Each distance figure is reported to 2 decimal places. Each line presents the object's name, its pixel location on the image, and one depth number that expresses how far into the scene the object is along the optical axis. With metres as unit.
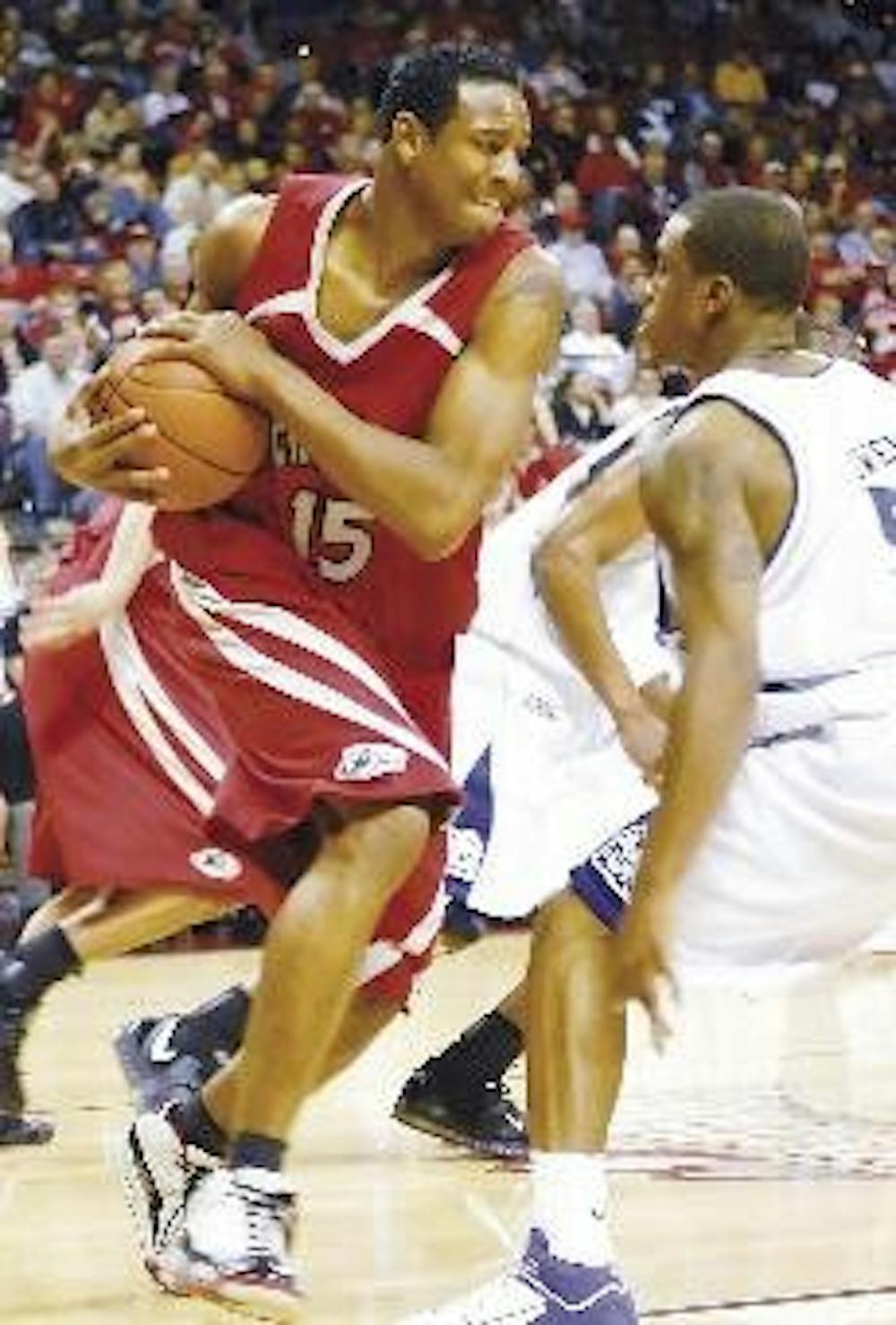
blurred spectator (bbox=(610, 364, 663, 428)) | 10.79
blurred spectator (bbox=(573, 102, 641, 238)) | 15.55
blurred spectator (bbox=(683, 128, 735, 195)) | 17.03
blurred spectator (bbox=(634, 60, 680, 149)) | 17.53
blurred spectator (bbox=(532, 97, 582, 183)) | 16.41
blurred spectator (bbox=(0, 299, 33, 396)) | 10.85
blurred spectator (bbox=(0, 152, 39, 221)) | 12.91
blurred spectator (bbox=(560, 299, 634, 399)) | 11.99
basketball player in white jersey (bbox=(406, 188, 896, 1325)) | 2.87
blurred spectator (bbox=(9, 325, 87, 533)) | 10.16
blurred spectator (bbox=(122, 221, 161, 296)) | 12.42
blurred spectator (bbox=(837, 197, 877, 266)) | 16.06
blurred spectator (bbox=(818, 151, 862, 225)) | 17.36
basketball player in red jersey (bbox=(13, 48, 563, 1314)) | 3.23
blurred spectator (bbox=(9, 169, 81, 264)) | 12.78
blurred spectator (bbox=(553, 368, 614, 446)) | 11.17
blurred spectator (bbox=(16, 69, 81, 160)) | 14.19
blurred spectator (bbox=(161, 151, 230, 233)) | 13.41
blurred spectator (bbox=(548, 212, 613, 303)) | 13.95
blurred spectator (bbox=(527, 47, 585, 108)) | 17.64
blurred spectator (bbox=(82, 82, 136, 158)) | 14.44
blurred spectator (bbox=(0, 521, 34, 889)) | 5.59
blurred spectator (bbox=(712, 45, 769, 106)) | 19.19
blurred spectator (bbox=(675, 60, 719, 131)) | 18.41
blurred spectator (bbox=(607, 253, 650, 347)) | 13.50
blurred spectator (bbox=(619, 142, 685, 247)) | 15.65
